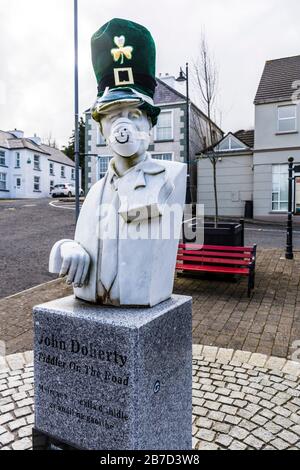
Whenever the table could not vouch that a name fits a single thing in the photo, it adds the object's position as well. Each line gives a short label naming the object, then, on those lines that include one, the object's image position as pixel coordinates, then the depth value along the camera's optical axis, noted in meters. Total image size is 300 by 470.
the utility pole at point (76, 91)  7.25
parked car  34.72
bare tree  12.56
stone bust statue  2.25
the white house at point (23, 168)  34.94
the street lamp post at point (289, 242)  8.95
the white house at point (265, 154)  17.34
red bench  6.73
